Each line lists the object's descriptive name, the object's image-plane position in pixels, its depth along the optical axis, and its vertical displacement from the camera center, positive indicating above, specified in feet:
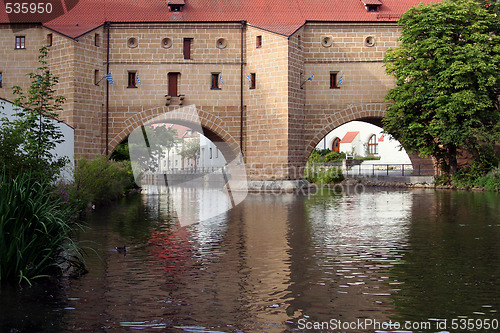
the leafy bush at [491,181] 111.12 -3.96
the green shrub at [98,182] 68.64 -2.91
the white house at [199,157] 240.32 +1.62
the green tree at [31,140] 43.69 +1.57
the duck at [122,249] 38.88 -5.79
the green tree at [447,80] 109.29 +14.93
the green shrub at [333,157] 228.06 +1.19
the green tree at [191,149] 280.31 +5.25
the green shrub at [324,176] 143.84 -3.80
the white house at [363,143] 225.76 +7.55
